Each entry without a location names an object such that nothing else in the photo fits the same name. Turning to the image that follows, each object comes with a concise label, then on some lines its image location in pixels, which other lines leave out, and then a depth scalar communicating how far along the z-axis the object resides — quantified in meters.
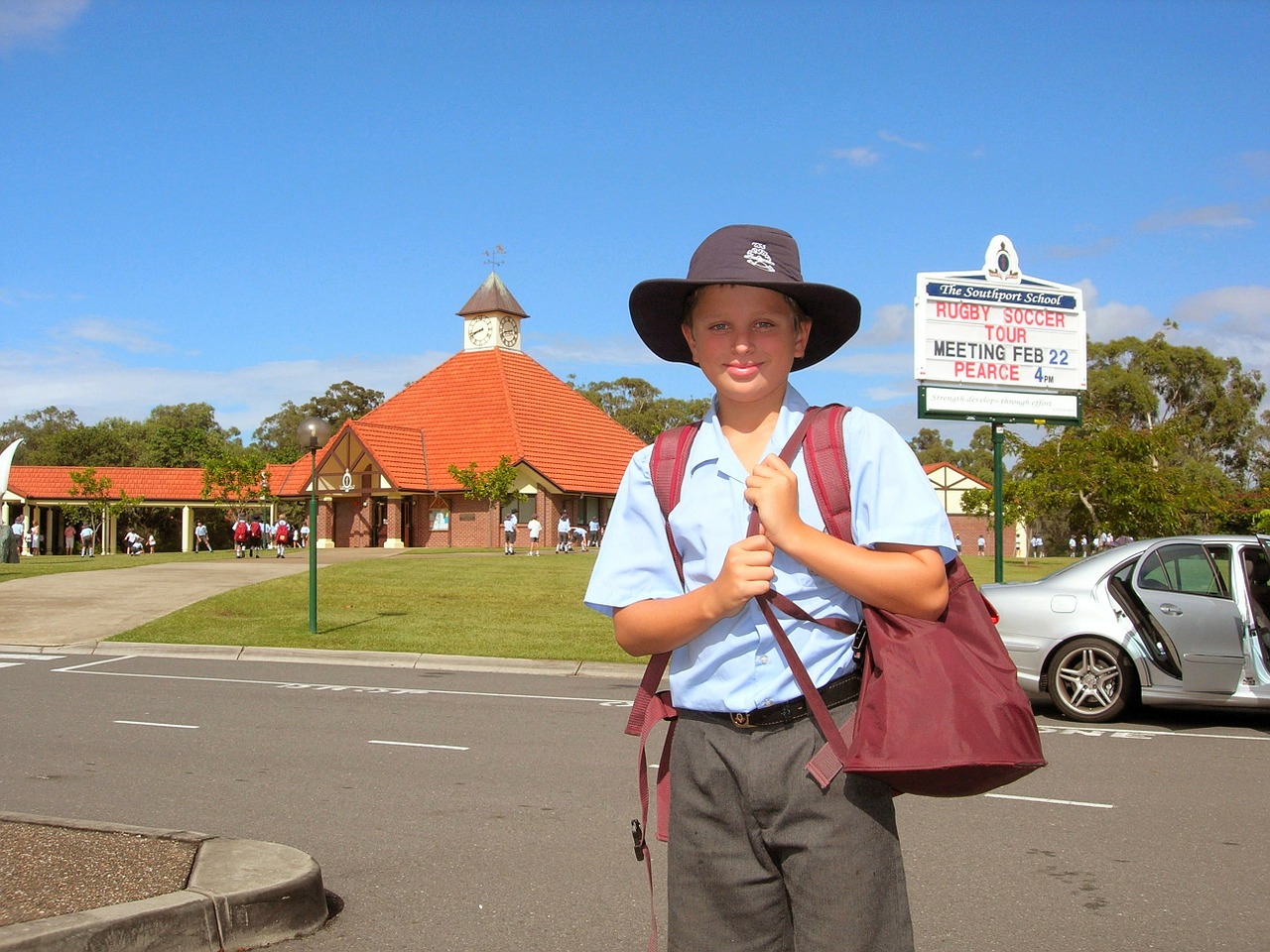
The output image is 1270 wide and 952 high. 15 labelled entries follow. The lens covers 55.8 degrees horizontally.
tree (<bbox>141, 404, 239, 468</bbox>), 85.56
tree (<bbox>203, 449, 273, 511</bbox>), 42.59
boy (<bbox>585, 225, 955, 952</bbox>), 2.25
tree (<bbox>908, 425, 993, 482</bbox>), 100.31
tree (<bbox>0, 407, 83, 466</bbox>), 100.43
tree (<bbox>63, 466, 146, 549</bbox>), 54.25
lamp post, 16.81
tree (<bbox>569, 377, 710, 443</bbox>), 85.69
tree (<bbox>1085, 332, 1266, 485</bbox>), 65.12
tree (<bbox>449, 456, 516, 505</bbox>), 48.06
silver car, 9.41
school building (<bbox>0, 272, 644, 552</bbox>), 53.69
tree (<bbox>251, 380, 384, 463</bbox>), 93.38
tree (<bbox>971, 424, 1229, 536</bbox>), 25.52
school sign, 17.12
